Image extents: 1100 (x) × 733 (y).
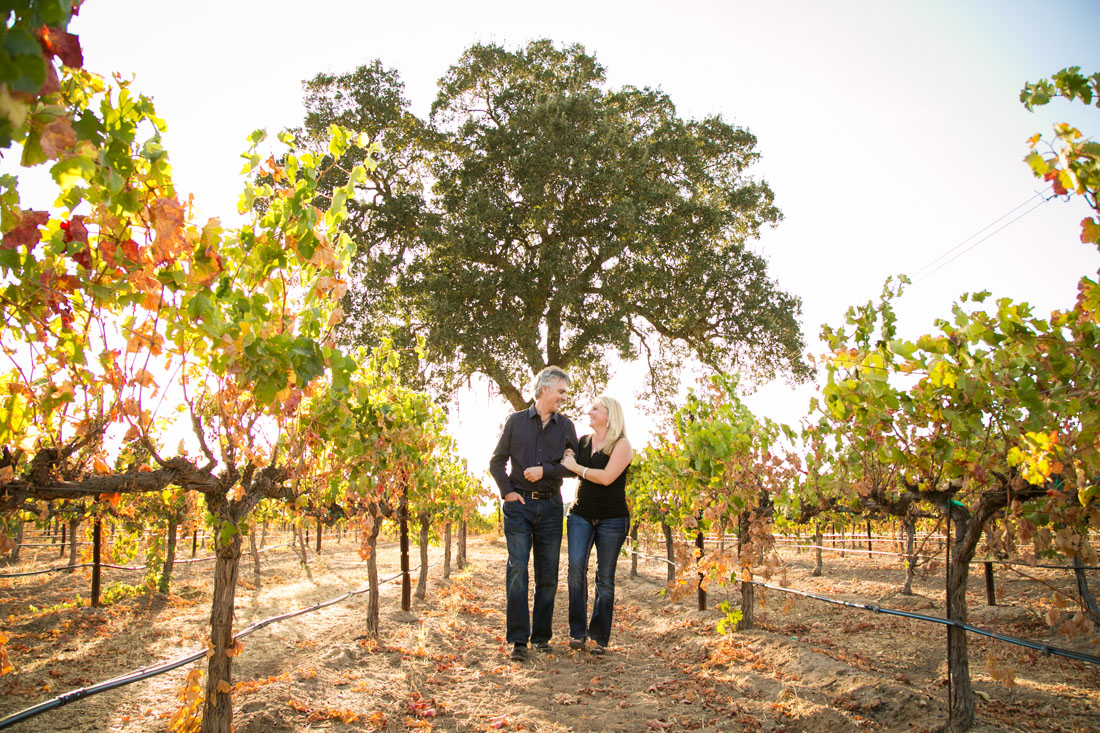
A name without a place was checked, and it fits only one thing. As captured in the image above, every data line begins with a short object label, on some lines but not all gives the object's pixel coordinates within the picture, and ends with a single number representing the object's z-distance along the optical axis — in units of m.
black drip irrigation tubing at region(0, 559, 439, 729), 2.76
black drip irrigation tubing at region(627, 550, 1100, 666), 2.85
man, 4.76
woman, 4.88
